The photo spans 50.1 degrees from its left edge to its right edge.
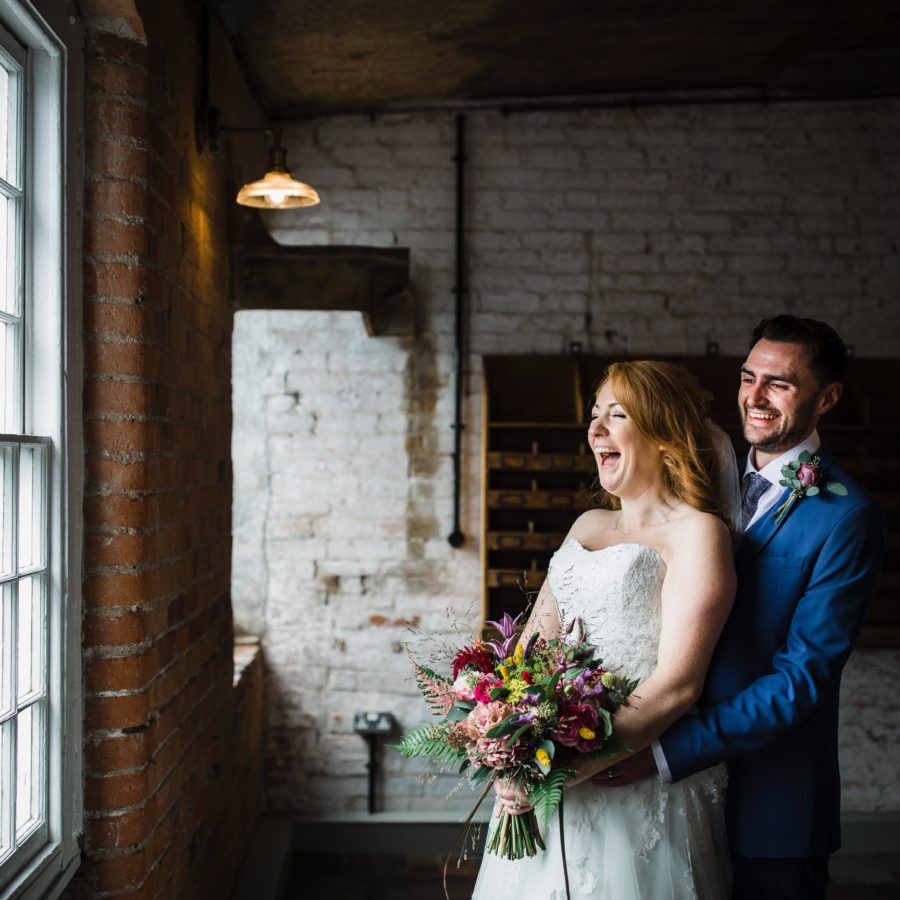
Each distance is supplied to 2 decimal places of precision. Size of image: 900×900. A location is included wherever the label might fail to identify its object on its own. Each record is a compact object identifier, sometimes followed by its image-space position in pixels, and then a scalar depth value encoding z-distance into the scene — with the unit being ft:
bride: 6.86
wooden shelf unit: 13.41
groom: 6.89
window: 6.23
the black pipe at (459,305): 14.16
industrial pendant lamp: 10.21
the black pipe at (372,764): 14.07
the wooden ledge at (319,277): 11.88
